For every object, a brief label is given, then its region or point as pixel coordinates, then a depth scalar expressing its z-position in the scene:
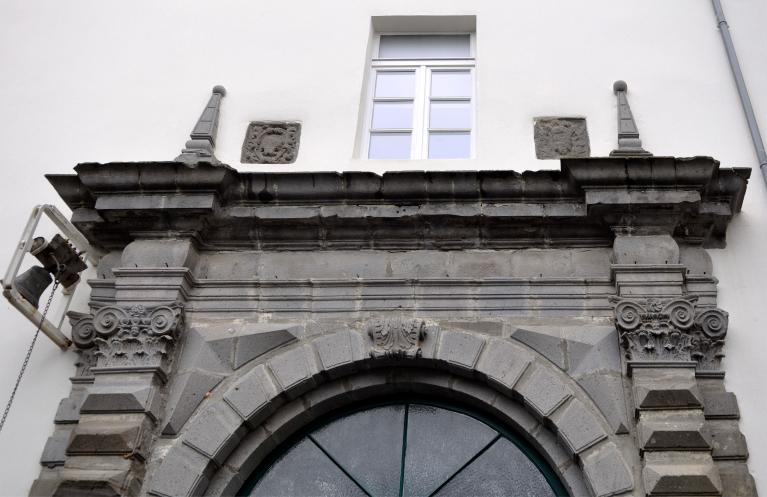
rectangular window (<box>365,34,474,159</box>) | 6.86
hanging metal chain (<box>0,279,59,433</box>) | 5.52
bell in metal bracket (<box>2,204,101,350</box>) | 5.39
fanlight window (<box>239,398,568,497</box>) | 5.27
